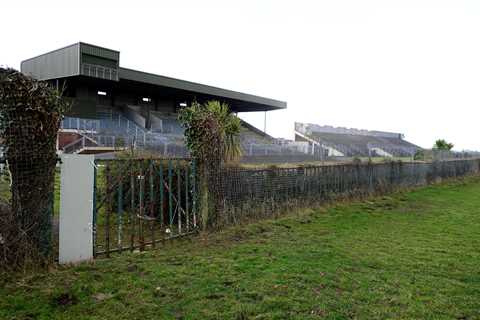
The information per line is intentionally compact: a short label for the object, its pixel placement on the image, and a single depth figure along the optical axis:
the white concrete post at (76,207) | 4.46
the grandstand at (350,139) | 32.44
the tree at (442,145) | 33.89
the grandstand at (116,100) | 20.98
